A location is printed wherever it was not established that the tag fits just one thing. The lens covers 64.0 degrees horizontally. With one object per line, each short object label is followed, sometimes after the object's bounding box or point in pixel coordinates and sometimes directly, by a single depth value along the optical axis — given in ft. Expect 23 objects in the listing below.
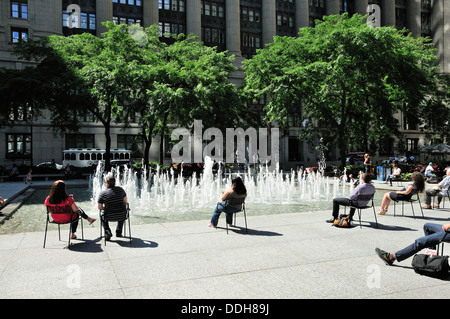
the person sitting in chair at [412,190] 34.12
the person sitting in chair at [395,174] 70.90
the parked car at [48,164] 124.88
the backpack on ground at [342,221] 30.42
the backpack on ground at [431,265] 17.57
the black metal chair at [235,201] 29.73
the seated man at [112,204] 26.05
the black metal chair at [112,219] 25.98
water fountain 42.52
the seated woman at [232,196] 29.63
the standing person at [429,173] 72.50
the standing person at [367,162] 76.13
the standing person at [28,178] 81.43
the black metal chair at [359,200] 30.89
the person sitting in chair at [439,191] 37.60
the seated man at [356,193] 30.96
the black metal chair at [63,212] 24.99
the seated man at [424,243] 18.42
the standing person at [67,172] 95.50
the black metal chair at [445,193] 37.32
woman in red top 24.90
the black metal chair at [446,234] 18.04
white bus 136.98
